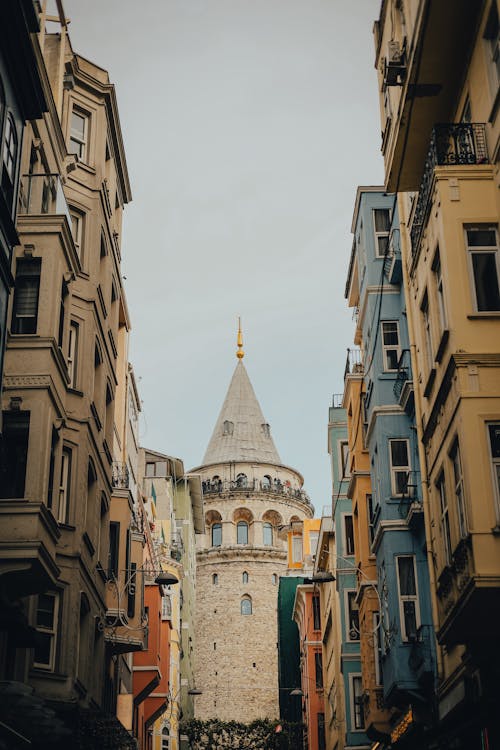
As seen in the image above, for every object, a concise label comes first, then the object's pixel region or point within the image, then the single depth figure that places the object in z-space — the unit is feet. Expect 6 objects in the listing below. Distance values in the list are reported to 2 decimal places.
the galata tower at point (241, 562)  330.95
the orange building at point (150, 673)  140.26
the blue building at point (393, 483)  91.61
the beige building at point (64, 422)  73.26
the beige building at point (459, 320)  61.82
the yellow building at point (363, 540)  114.32
